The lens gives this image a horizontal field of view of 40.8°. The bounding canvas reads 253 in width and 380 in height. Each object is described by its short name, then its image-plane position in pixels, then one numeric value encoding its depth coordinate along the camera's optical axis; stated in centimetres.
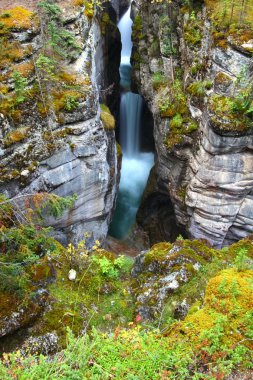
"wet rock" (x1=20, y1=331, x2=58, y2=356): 676
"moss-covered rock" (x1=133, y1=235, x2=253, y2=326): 738
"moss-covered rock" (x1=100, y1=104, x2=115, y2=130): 1481
